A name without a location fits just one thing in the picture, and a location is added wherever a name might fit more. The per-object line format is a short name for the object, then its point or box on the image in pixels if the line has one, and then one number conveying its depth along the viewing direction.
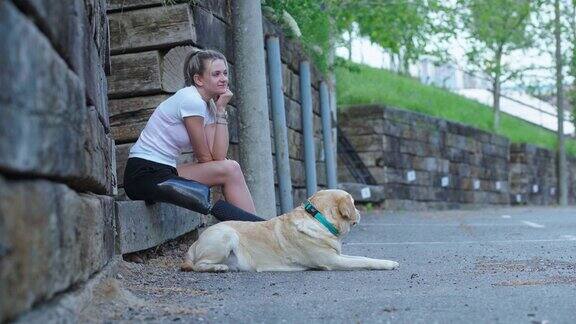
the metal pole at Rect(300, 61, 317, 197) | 10.51
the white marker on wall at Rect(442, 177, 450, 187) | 20.27
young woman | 5.86
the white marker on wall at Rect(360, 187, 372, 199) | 15.68
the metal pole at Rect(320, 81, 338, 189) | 11.90
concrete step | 5.27
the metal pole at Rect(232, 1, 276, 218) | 7.71
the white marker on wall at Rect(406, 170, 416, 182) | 18.36
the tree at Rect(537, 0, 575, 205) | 25.44
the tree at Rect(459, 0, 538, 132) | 23.27
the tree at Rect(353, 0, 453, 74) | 14.94
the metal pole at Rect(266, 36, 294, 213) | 8.78
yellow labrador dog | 5.70
